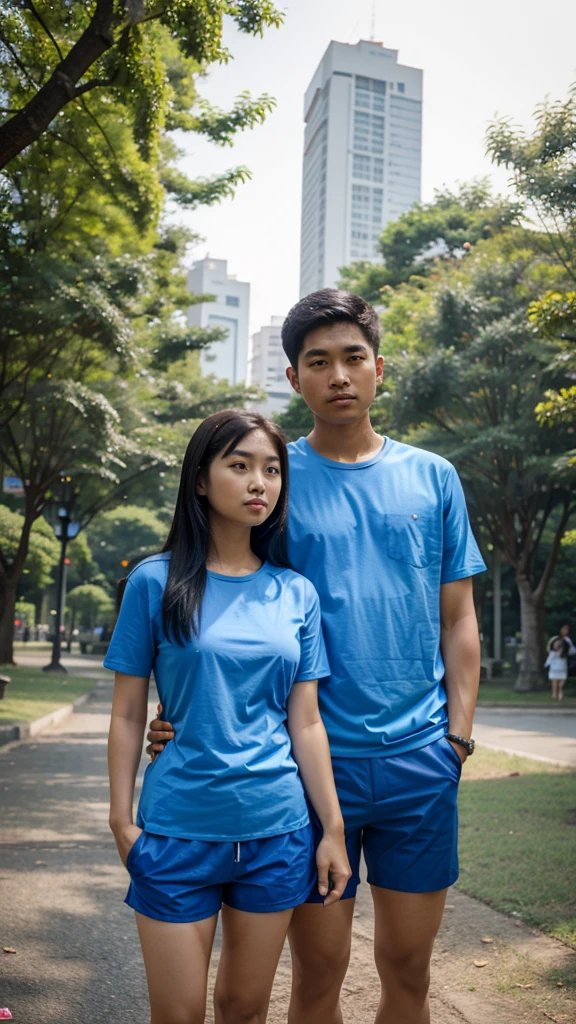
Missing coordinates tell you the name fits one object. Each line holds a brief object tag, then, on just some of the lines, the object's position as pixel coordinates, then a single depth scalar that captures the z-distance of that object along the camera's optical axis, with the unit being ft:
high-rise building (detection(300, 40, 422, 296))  389.60
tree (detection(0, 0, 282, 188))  21.40
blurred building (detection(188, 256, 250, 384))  451.94
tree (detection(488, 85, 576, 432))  25.75
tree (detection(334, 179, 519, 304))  108.88
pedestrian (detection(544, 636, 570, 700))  73.56
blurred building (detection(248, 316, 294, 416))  464.65
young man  8.30
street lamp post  82.12
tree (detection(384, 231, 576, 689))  69.82
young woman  7.34
